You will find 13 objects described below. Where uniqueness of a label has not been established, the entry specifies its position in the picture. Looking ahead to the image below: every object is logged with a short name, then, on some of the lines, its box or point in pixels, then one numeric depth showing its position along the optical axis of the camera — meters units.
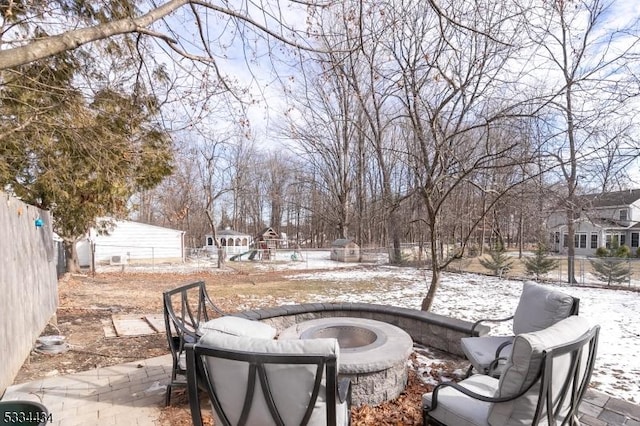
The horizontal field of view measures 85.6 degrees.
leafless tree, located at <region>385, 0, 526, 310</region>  4.09
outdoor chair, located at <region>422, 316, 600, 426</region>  1.71
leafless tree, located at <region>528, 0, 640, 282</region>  3.44
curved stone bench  4.08
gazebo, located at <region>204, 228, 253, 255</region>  26.22
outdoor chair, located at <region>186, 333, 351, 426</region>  1.60
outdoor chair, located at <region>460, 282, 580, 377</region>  2.86
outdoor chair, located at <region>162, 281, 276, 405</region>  2.60
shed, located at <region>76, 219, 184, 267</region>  18.66
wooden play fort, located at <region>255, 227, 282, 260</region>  25.88
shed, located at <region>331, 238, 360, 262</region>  19.92
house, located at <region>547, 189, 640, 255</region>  24.98
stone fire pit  2.82
